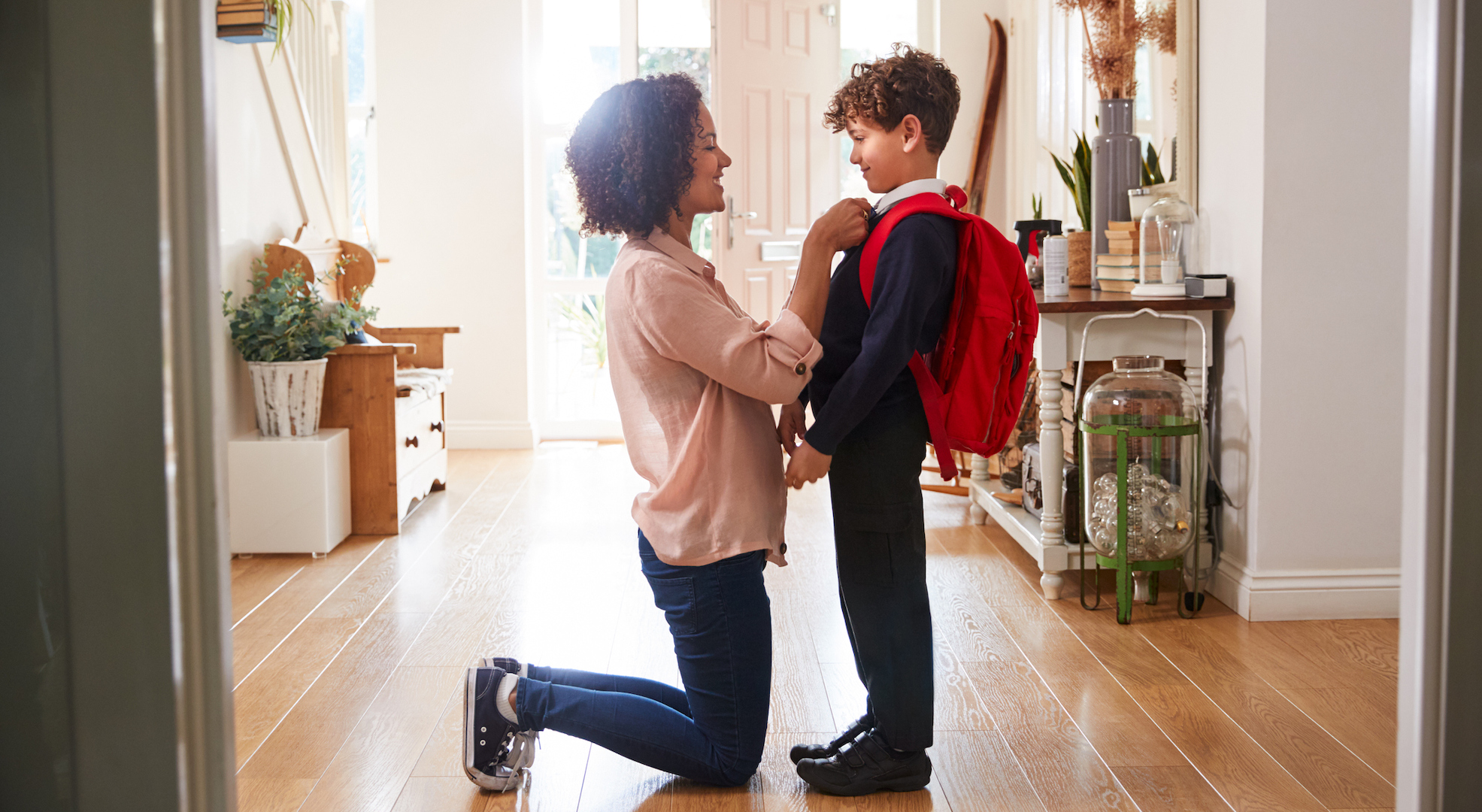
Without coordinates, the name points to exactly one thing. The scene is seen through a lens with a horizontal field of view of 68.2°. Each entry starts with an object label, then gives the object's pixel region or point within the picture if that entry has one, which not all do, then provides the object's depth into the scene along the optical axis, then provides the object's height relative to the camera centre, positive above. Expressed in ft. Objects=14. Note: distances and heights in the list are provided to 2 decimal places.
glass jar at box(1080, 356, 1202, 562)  8.92 -1.12
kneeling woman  5.33 -0.47
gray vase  10.63 +1.61
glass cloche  9.74 +0.83
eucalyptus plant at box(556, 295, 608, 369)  19.88 +0.23
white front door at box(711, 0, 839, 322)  17.51 +3.28
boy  5.65 -0.68
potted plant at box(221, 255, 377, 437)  11.39 -0.19
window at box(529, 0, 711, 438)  19.42 +2.71
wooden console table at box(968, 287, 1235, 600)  9.38 -0.14
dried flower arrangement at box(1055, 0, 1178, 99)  10.57 +2.98
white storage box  11.19 -1.64
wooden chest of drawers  12.21 -0.99
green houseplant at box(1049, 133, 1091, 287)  11.60 +1.16
